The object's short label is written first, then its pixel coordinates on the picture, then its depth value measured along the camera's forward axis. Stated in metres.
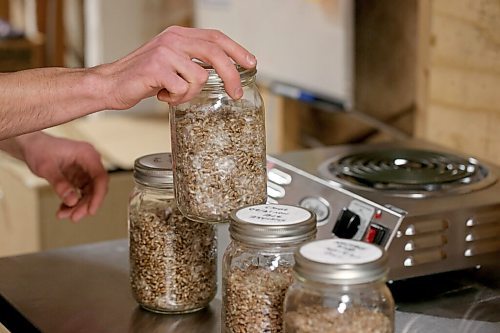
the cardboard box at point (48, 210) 2.56
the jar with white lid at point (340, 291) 1.31
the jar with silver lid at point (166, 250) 1.58
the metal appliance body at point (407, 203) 1.64
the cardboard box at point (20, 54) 5.18
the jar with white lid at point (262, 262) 1.42
